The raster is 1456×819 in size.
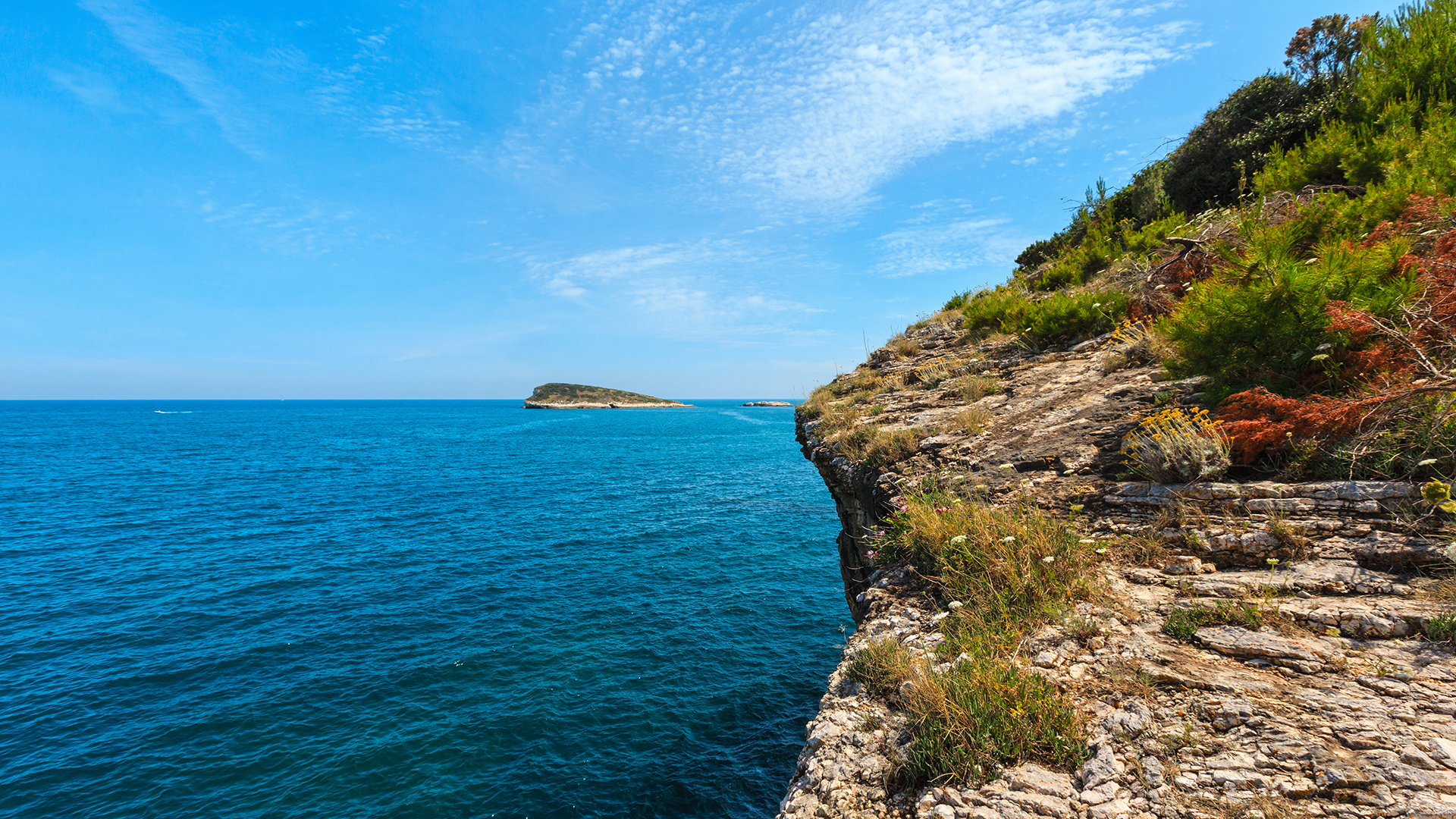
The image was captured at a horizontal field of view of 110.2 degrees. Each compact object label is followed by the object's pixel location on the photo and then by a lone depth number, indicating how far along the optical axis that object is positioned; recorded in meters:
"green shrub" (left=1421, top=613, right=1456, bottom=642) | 3.45
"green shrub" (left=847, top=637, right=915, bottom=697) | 4.49
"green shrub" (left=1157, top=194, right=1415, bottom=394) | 5.73
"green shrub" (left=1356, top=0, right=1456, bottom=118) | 10.21
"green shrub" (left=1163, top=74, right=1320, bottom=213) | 13.82
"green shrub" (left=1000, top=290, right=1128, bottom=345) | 11.24
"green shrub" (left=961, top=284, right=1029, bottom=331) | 14.40
